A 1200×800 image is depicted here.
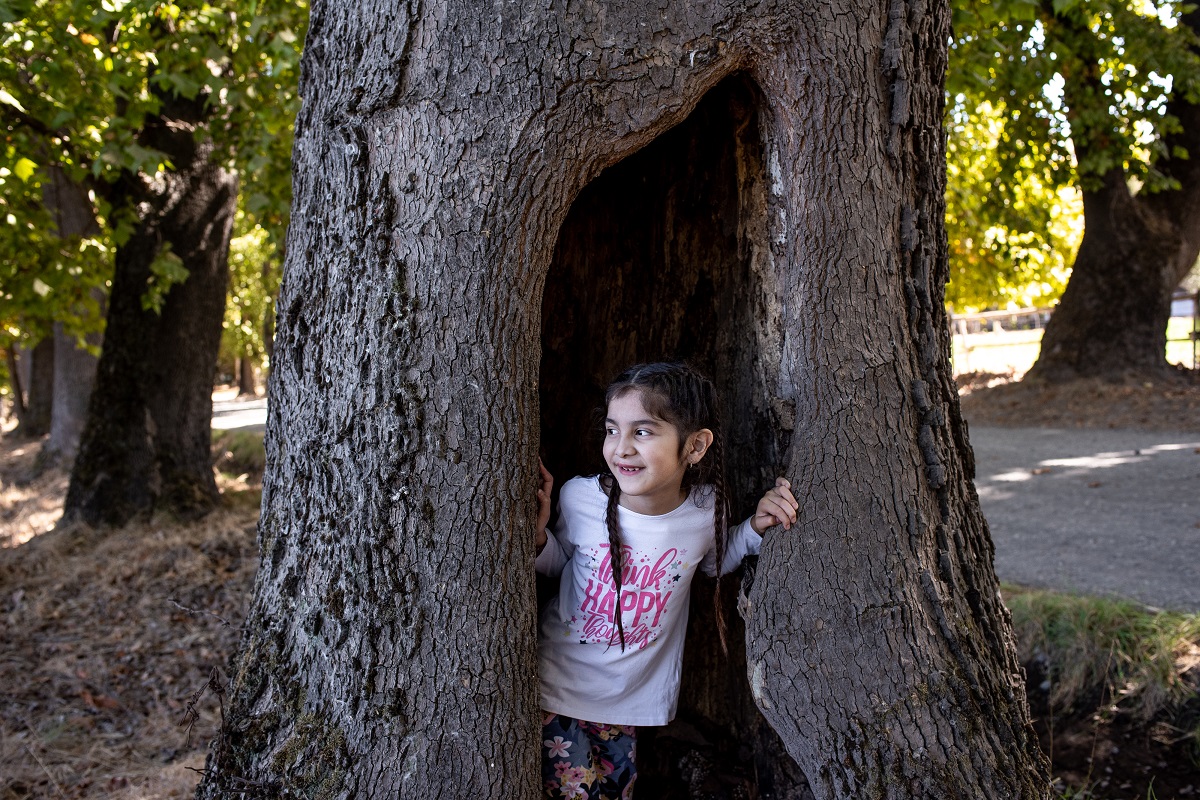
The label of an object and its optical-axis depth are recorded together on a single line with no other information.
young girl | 2.68
